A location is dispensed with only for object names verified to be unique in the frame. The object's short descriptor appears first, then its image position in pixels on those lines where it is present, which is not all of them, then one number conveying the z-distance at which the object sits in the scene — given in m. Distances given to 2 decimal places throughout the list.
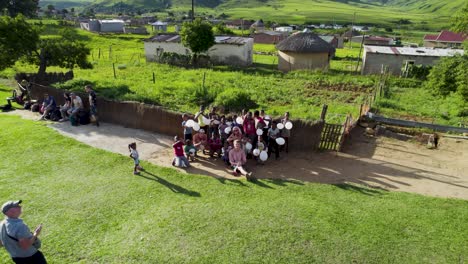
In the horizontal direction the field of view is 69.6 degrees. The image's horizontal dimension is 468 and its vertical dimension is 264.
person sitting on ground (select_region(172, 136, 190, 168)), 9.75
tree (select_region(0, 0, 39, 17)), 50.78
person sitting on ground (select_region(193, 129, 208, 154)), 10.77
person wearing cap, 4.71
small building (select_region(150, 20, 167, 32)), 78.19
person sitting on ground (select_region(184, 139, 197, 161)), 10.27
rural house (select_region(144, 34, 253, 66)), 32.25
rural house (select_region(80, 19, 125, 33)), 69.69
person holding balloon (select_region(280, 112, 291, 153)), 10.66
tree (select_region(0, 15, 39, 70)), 17.92
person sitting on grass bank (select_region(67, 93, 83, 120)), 13.27
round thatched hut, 30.36
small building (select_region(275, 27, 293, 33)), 76.75
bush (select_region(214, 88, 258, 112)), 16.45
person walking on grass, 9.30
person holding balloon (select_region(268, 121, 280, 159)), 10.49
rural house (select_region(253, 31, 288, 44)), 58.83
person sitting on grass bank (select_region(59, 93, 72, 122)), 13.91
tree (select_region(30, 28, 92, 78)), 19.30
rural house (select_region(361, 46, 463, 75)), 28.91
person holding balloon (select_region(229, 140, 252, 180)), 9.49
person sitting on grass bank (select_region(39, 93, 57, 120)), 14.12
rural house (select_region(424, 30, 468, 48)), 58.59
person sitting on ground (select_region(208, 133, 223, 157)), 10.62
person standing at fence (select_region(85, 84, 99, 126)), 13.14
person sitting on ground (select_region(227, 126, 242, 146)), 9.85
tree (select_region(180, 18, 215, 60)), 30.22
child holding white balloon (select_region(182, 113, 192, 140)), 10.79
